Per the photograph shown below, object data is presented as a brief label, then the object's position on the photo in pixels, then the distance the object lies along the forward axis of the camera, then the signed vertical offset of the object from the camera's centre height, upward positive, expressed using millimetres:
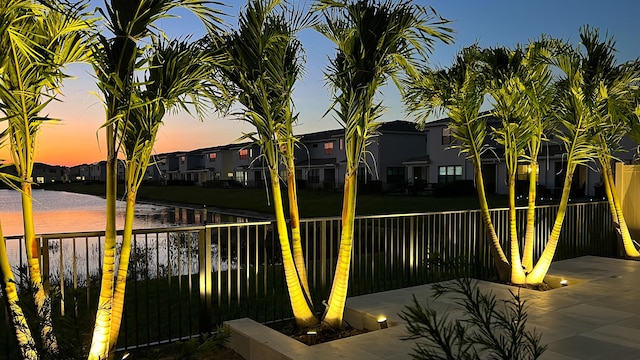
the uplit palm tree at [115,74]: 2809 +649
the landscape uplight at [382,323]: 4457 -1408
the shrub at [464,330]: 1663 -580
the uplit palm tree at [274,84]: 4004 +798
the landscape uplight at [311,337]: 4074 -1407
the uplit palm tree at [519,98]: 5746 +891
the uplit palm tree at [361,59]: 3949 +1006
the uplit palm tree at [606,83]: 6098 +1159
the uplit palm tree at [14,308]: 2592 -718
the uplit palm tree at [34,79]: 2715 +612
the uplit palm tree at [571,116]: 5867 +682
